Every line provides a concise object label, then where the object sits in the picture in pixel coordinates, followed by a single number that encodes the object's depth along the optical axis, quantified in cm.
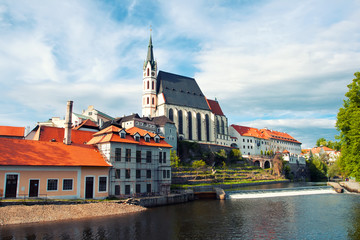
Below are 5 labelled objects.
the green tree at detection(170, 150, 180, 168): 7258
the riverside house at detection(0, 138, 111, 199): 3600
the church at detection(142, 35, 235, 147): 10038
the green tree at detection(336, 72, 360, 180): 3453
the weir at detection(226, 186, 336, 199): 5619
